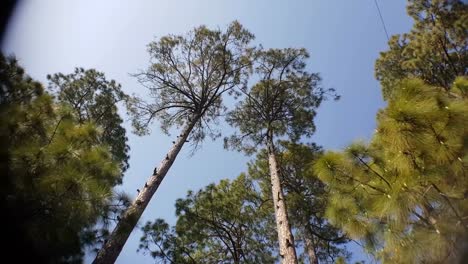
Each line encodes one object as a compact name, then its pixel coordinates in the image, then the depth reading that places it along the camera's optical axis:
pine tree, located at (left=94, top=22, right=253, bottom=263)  10.93
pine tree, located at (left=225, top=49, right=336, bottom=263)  11.48
